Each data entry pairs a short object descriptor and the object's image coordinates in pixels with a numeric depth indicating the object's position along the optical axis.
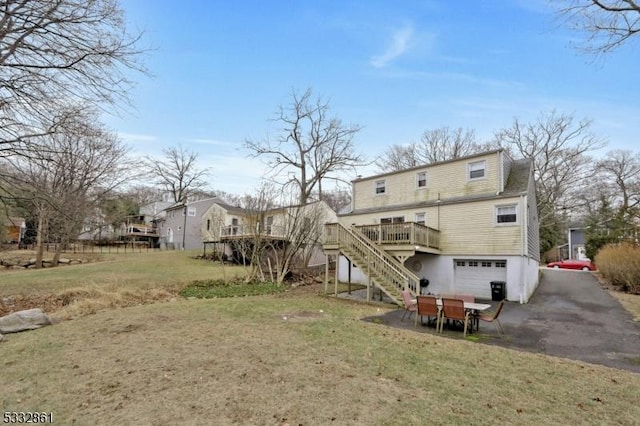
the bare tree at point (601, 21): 9.94
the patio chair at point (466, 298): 10.07
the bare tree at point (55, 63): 6.04
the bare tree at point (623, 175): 35.47
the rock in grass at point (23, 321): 7.58
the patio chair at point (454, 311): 8.33
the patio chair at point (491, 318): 8.31
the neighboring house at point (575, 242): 40.35
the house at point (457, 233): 14.16
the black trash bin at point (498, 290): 14.39
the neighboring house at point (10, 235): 26.82
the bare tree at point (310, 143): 35.31
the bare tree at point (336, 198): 47.62
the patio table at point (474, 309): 8.69
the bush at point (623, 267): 15.40
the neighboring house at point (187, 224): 37.12
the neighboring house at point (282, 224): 17.39
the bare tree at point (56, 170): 7.05
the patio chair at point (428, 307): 8.77
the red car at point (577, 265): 29.09
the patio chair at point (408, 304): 9.88
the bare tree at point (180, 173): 46.22
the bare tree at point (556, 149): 29.17
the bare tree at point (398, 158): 37.31
